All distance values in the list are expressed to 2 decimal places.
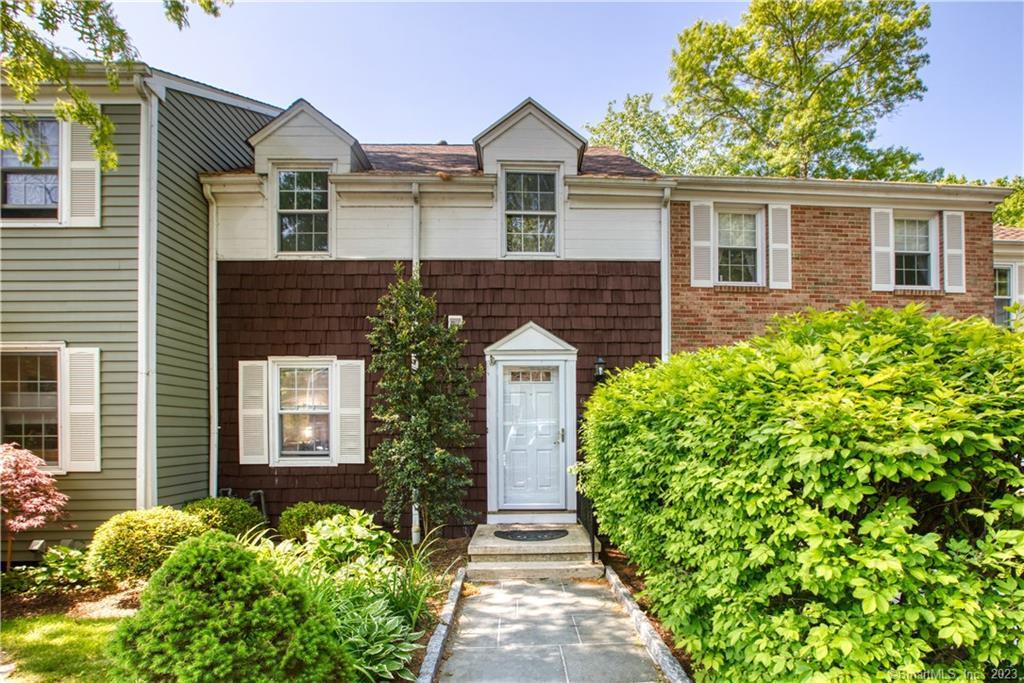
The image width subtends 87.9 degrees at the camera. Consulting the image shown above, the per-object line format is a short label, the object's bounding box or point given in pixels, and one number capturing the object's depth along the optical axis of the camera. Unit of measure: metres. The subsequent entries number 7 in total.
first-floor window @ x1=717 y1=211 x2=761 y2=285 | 8.46
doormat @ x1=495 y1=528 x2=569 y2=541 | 6.73
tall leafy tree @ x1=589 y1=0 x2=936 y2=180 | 15.36
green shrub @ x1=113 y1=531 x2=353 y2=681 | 2.72
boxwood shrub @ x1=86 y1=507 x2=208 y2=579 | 5.60
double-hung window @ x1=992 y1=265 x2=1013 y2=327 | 11.07
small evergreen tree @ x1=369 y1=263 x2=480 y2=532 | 6.67
